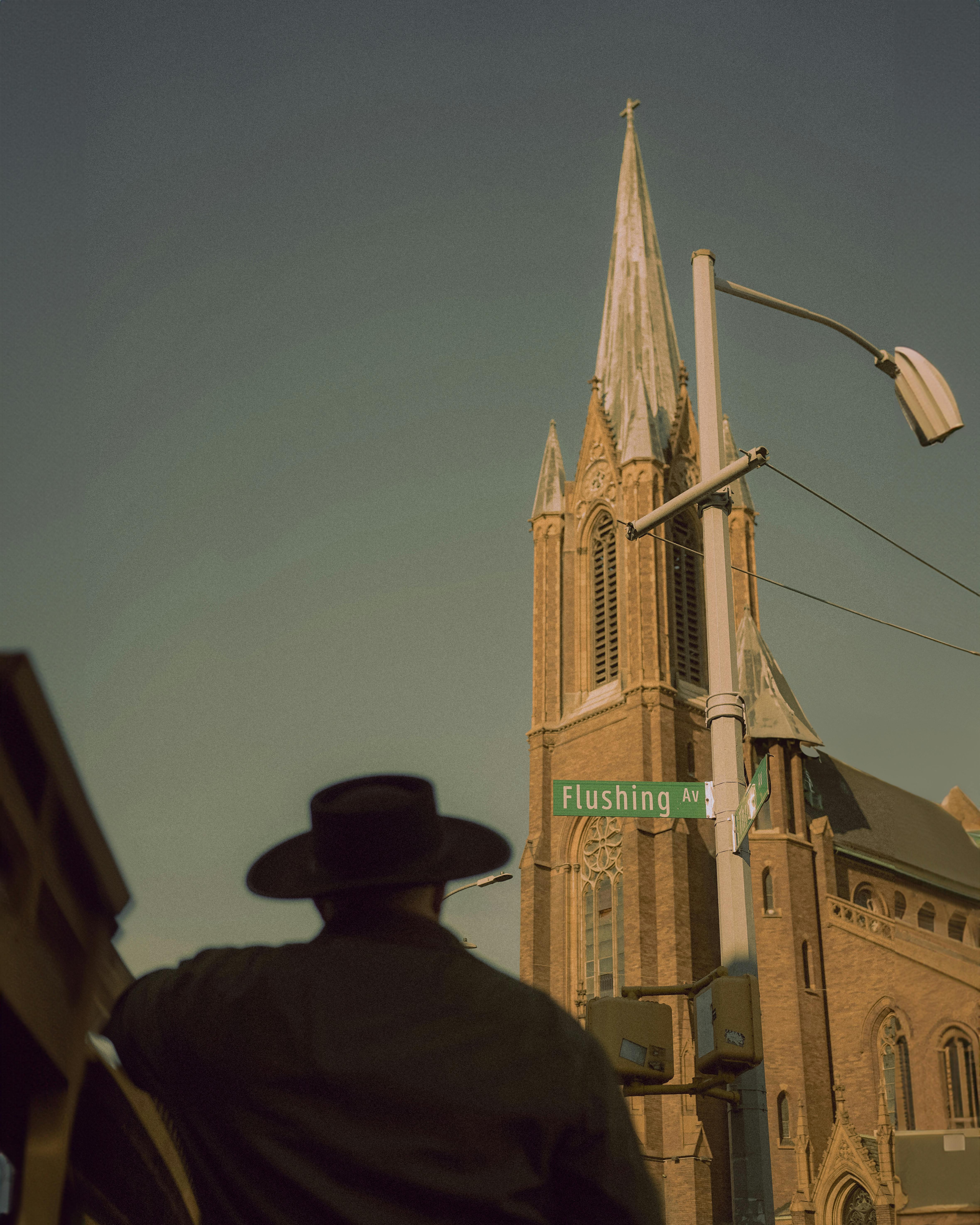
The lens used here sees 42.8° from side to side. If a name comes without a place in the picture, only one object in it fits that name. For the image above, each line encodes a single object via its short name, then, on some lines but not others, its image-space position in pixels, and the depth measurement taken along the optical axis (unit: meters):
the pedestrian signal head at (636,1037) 6.56
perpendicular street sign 8.38
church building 32.16
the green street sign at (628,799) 9.68
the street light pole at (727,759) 7.84
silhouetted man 1.91
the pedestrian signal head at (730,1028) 7.13
